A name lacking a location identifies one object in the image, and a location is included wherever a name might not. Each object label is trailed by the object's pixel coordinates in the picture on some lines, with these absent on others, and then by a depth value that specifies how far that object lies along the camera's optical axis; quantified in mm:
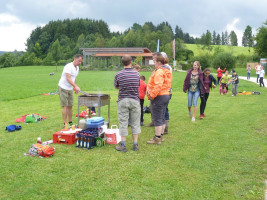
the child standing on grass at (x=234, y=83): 15492
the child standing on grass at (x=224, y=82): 16312
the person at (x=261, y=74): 20478
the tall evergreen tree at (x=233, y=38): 107250
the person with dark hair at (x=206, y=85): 8898
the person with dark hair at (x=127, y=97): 5246
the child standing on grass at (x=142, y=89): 7641
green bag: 7984
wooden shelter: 71319
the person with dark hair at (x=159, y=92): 5645
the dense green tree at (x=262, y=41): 40750
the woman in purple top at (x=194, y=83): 8273
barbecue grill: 6426
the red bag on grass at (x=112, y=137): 5970
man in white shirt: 6934
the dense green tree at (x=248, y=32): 90000
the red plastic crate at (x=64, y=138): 5869
